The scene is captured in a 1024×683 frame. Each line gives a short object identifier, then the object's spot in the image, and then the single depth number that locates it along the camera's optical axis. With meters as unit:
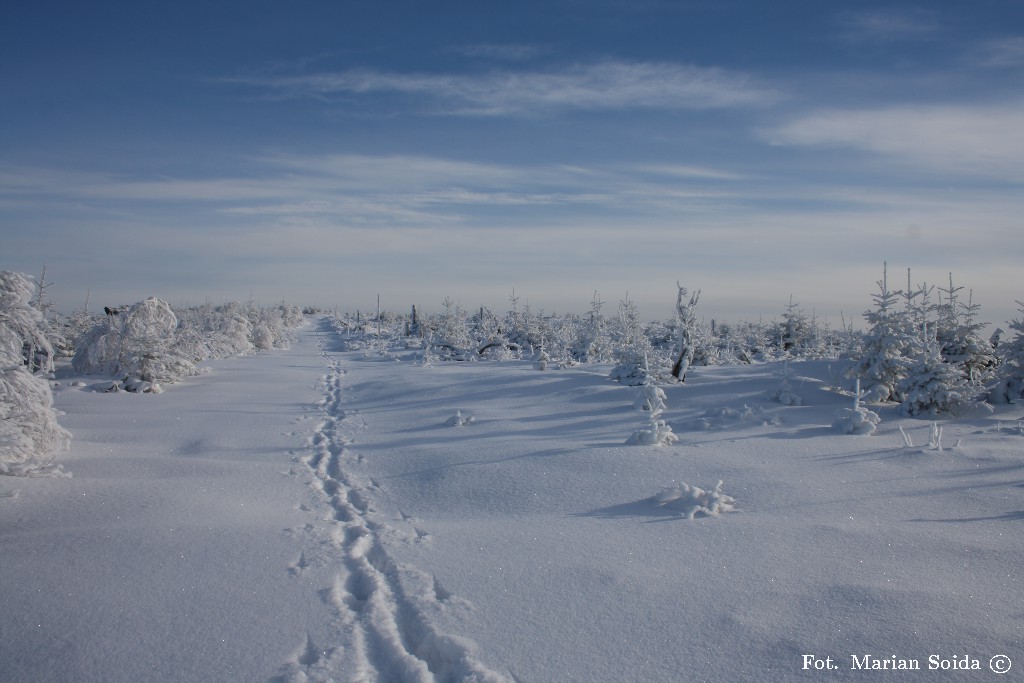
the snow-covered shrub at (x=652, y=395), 10.23
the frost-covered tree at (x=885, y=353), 12.34
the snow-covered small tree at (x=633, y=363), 15.64
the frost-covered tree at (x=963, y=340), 13.95
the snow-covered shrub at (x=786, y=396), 12.27
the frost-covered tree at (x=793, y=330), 38.25
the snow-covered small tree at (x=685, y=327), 16.12
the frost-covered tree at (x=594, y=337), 29.79
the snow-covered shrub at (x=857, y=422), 9.73
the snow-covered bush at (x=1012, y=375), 12.26
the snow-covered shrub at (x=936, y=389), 11.02
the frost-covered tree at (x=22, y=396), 6.57
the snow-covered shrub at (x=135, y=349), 16.56
